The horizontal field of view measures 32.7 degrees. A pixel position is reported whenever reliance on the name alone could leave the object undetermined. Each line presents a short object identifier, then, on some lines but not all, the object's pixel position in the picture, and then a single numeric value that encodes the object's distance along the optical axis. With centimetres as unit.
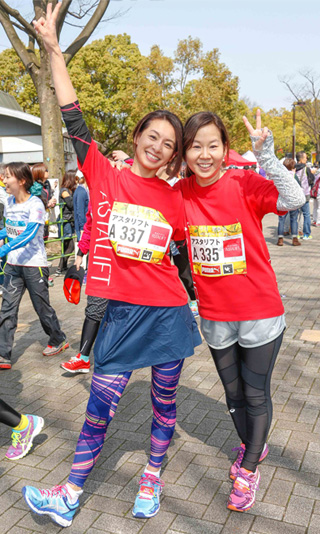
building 2206
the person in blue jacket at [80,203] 840
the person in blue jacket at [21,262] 493
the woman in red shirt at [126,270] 264
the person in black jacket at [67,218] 1039
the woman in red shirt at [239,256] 269
